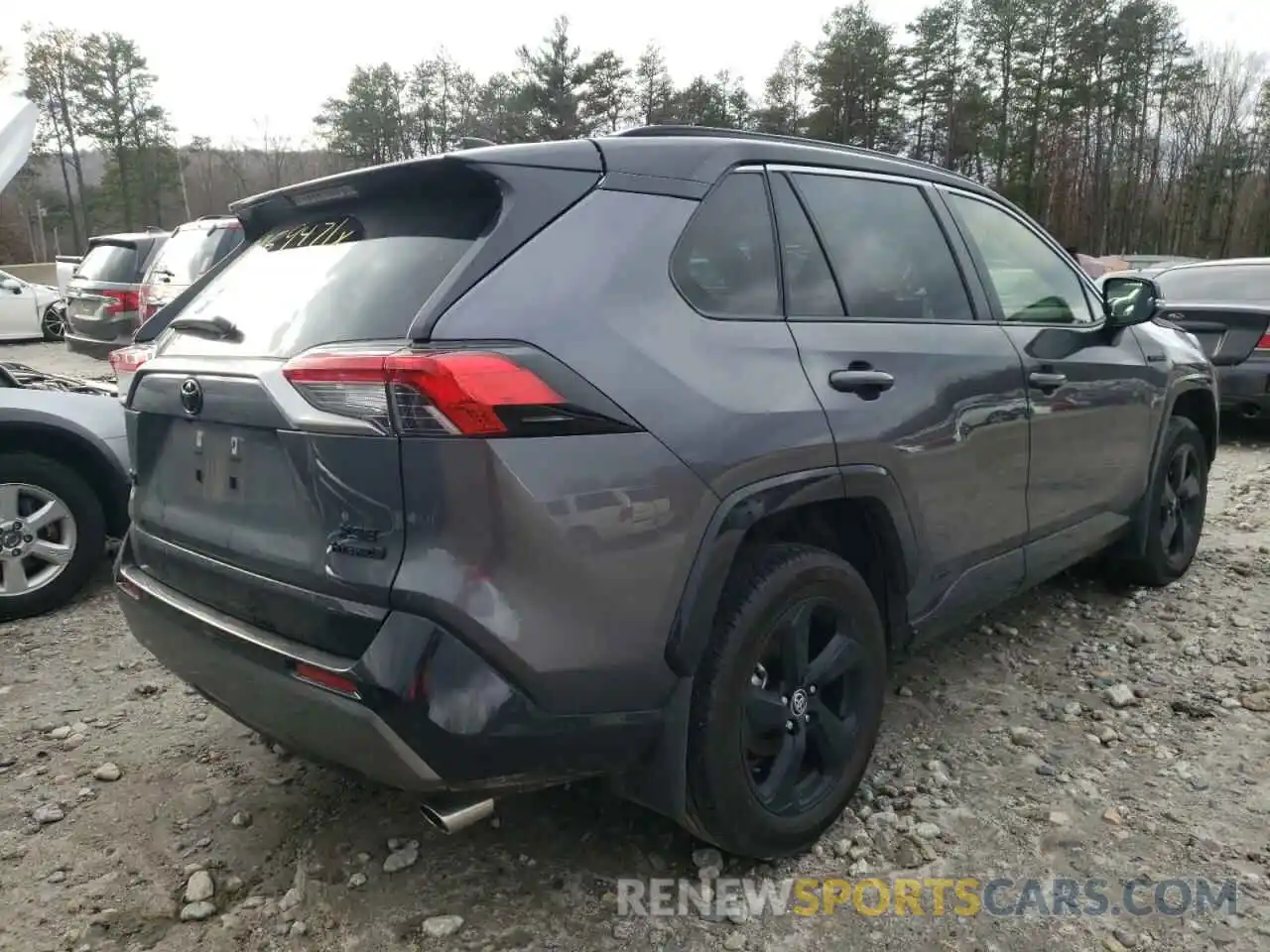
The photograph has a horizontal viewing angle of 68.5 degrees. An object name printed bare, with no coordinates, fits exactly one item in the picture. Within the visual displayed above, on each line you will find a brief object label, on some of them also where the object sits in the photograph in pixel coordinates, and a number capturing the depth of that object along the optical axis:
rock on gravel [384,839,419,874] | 2.40
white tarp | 5.25
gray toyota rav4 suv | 1.77
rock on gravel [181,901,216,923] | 2.23
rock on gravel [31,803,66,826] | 2.64
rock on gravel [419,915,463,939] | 2.16
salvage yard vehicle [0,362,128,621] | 4.07
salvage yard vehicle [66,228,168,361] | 10.94
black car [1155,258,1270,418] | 7.85
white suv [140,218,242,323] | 8.38
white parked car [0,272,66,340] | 18.22
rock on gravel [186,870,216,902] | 2.29
